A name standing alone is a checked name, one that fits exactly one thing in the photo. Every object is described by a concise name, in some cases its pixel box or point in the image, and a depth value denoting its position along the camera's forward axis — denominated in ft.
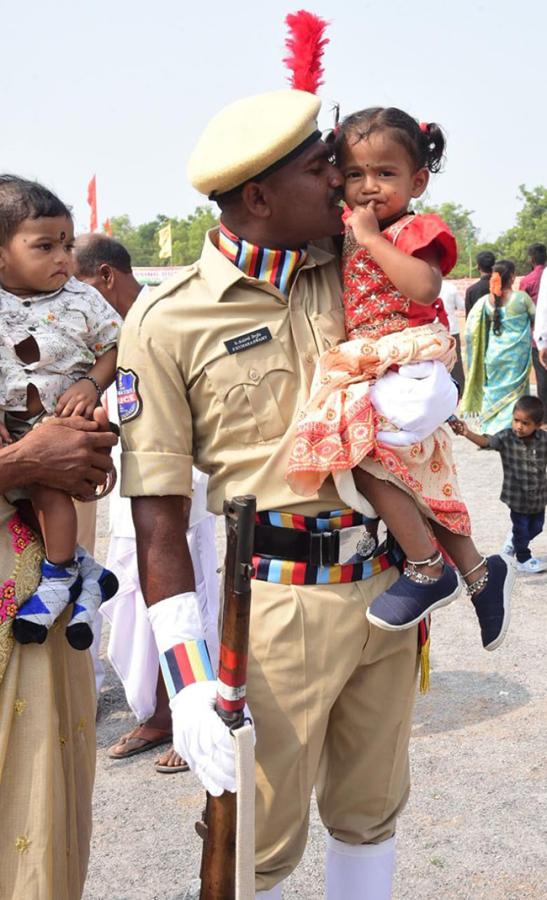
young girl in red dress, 6.91
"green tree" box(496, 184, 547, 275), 152.15
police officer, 6.91
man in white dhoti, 13.07
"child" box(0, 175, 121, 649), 7.28
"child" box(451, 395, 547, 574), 20.20
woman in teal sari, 31.78
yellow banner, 110.28
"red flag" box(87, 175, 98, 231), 59.77
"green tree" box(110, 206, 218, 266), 248.93
